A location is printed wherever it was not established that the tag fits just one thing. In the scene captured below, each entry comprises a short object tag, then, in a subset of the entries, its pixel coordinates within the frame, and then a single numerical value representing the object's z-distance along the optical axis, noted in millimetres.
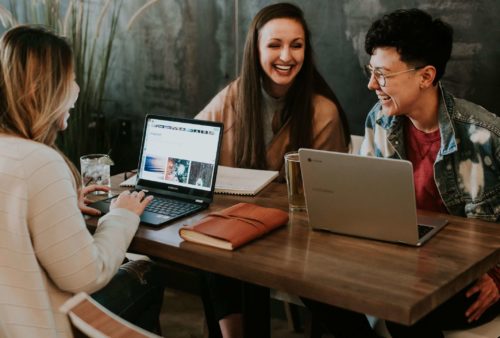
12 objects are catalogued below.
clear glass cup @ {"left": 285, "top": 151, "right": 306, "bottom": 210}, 2092
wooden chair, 1269
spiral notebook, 2275
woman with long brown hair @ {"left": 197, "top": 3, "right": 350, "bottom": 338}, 2686
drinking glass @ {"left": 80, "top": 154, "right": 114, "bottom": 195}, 2330
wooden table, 1497
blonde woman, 1566
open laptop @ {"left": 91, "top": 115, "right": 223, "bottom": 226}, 2178
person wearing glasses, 2109
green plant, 3555
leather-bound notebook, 1777
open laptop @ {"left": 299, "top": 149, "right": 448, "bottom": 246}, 1734
